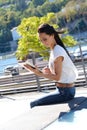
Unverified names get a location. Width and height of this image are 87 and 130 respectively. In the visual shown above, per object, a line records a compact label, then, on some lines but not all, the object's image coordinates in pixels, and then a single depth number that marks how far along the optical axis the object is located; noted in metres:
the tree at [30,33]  25.98
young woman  2.94
